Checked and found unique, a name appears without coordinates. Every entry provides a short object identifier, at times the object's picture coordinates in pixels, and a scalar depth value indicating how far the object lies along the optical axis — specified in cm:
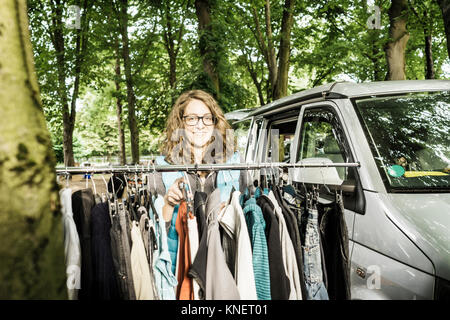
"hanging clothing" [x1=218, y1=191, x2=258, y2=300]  145
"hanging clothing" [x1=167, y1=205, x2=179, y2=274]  157
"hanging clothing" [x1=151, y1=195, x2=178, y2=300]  141
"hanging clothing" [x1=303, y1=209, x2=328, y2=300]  164
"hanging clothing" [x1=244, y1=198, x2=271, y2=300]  149
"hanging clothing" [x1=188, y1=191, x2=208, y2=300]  140
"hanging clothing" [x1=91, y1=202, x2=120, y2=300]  132
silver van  168
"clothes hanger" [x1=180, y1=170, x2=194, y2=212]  163
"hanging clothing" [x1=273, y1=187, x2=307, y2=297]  157
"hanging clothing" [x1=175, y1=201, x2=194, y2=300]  144
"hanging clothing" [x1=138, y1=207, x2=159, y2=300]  150
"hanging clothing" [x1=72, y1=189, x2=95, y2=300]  133
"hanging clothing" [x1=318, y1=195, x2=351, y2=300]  171
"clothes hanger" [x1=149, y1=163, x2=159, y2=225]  156
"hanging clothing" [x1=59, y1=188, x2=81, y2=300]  129
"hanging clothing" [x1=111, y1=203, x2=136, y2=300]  132
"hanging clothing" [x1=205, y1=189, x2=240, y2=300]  139
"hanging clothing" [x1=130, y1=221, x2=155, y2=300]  137
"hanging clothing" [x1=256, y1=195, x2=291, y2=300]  150
